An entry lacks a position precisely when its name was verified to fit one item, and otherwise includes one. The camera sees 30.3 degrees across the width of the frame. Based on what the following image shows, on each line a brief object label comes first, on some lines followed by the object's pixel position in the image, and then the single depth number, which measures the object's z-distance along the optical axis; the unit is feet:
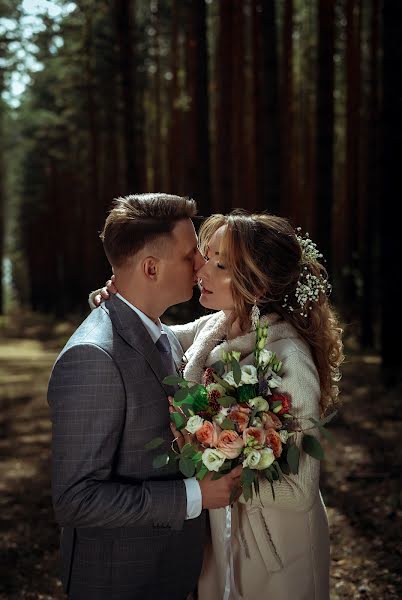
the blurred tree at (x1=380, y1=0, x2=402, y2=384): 40.98
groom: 9.88
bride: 11.76
